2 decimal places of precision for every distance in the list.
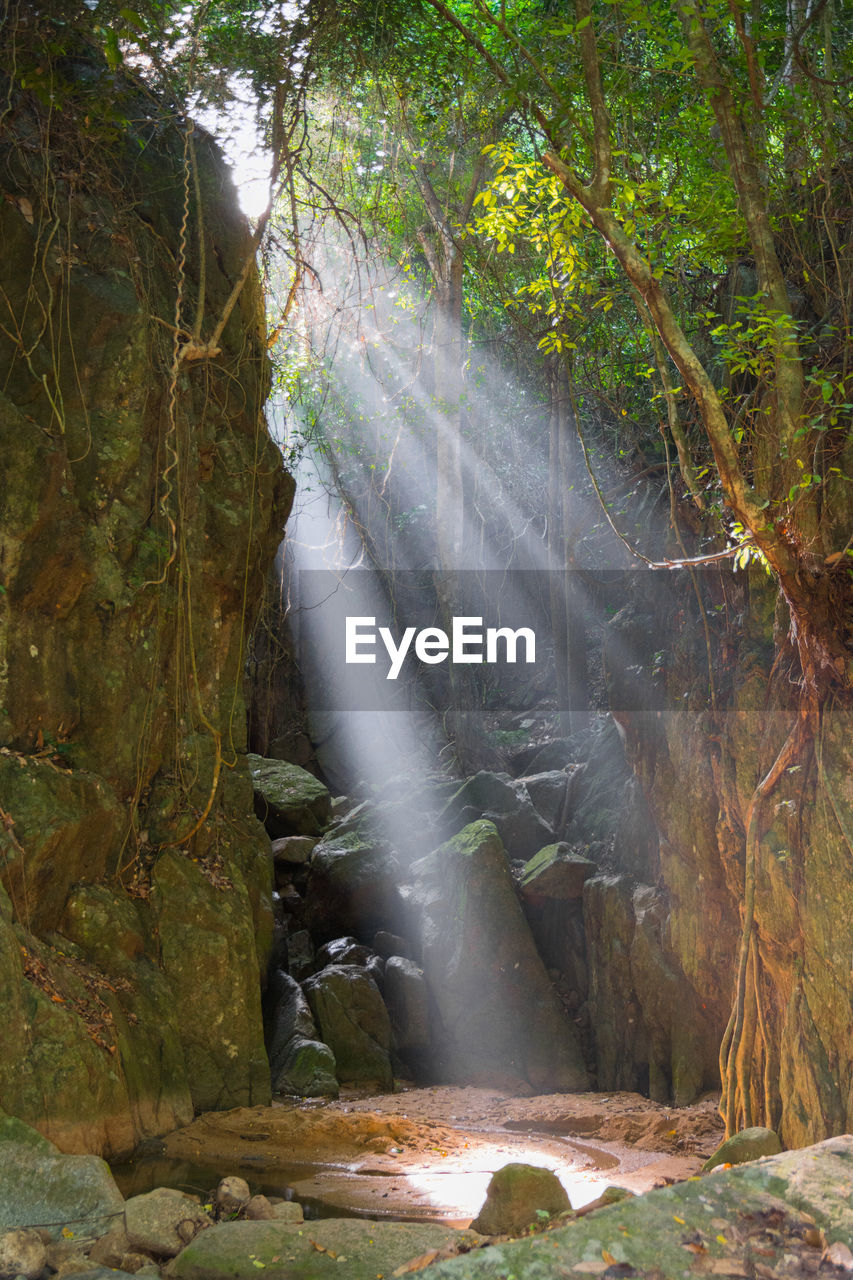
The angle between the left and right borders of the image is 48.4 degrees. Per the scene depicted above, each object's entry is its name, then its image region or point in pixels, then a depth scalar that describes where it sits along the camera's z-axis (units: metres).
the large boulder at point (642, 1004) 8.73
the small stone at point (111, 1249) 3.22
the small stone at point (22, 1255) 3.03
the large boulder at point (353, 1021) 9.14
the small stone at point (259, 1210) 3.85
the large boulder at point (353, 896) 11.09
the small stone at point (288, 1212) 3.85
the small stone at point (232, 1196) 3.93
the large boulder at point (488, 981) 9.90
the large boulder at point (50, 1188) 3.50
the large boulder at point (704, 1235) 2.52
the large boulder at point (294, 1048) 7.97
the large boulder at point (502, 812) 11.88
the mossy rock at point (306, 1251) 3.04
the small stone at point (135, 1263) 3.17
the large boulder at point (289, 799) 12.36
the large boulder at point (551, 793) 12.22
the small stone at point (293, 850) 11.63
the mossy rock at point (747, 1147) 3.80
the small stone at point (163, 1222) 3.38
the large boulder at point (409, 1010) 10.02
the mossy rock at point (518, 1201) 3.19
